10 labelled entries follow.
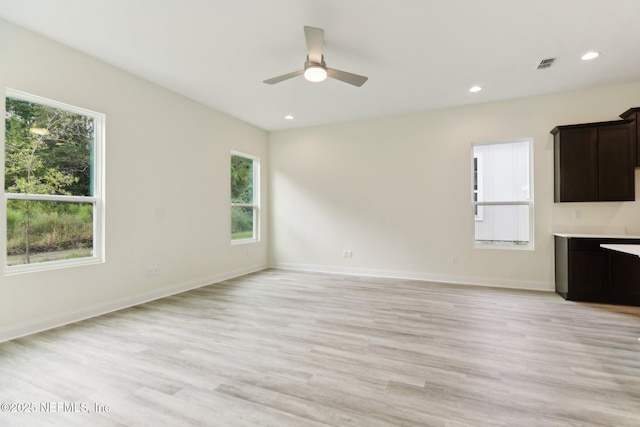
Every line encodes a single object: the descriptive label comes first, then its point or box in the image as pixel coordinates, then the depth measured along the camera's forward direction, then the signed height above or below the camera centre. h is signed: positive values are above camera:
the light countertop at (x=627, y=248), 2.29 -0.29
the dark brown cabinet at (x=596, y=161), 3.92 +0.72
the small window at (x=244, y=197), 5.70 +0.36
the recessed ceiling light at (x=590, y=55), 3.25 +1.76
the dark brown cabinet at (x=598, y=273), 3.71 -0.74
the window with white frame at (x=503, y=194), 4.72 +0.33
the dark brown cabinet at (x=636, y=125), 3.84 +1.15
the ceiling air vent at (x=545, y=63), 3.41 +1.76
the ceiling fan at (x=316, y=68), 2.60 +1.43
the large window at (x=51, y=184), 2.85 +0.33
